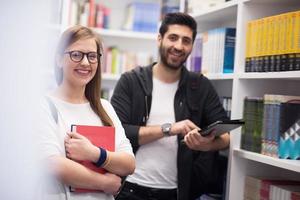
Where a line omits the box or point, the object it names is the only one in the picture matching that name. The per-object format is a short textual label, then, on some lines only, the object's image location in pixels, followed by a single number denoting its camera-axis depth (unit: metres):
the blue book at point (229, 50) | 2.61
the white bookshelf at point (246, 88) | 2.34
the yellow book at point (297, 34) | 1.94
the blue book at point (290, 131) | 1.96
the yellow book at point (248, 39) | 2.30
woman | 1.51
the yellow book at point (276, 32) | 2.08
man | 2.24
